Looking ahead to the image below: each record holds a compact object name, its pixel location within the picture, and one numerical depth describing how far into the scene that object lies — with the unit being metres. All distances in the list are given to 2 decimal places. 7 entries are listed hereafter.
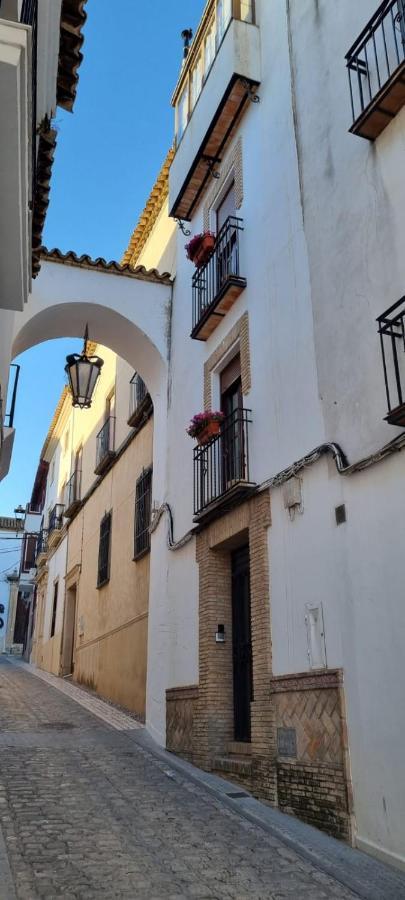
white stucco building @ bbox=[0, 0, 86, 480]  3.76
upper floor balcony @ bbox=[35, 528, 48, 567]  24.52
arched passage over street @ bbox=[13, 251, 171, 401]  10.64
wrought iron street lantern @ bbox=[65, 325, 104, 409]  8.88
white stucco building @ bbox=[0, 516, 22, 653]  34.88
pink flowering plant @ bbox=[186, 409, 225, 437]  8.73
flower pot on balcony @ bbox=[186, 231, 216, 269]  9.80
